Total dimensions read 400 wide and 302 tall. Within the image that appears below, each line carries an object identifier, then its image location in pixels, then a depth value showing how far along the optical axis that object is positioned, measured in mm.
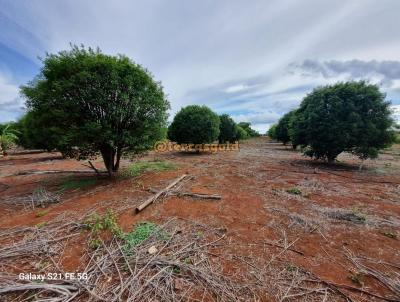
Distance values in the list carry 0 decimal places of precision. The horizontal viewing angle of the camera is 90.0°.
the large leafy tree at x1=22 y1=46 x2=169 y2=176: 6297
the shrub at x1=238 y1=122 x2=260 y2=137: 53688
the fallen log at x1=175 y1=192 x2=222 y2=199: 5652
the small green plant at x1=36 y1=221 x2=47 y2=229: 4093
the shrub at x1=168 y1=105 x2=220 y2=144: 16172
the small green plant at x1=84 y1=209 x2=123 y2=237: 3804
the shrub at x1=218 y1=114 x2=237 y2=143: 23453
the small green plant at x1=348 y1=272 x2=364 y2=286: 2723
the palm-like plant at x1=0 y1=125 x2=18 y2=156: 19094
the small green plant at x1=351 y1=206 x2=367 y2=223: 4392
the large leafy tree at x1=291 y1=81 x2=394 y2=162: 9789
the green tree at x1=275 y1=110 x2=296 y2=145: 22438
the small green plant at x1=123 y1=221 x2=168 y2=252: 3455
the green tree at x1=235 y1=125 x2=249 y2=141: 24981
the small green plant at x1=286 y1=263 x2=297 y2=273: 2940
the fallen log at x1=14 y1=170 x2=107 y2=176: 9715
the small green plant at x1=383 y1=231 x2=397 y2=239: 3800
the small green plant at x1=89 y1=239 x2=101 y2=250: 3408
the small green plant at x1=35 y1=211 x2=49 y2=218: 4730
